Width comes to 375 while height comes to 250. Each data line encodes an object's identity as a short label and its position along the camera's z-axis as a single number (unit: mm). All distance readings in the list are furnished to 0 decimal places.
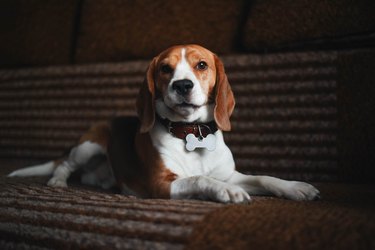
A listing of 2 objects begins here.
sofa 1058
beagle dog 1643
